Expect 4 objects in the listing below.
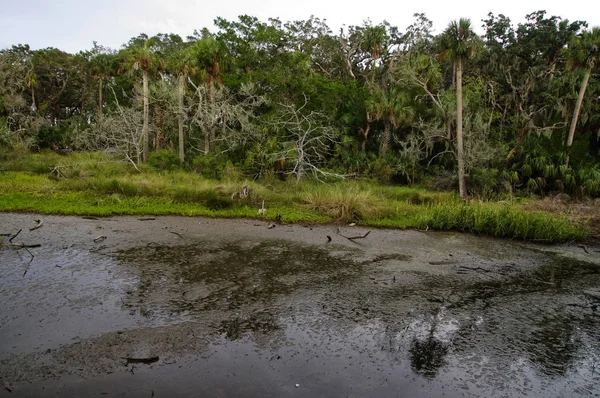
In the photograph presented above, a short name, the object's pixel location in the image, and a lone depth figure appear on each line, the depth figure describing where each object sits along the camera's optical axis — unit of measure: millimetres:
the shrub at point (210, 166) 19469
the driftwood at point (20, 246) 8006
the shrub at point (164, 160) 21078
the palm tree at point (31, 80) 29998
